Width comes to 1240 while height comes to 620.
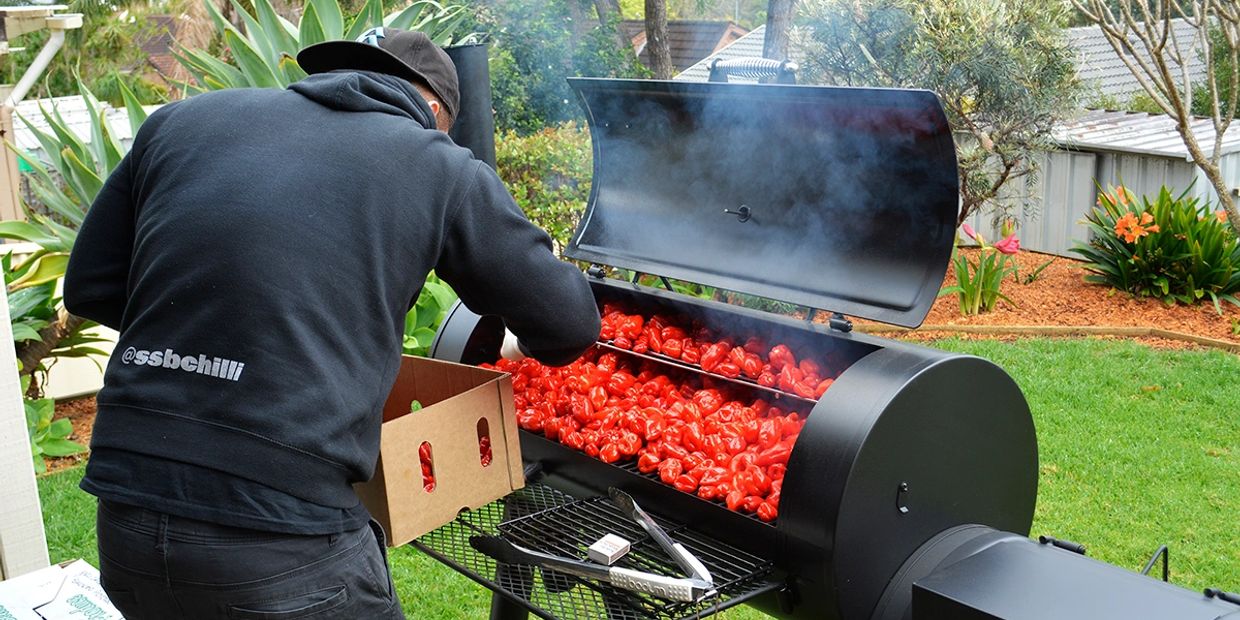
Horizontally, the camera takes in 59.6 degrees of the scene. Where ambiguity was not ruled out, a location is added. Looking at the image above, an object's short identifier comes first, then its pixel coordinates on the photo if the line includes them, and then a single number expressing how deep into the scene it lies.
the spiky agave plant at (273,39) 5.15
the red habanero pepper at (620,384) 2.85
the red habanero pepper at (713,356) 2.68
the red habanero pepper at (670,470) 2.41
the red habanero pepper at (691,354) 2.78
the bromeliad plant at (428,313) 5.44
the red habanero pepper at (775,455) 2.36
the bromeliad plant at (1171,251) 6.48
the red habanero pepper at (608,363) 2.91
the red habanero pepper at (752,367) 2.65
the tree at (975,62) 6.96
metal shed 7.78
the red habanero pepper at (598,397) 2.73
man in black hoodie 1.75
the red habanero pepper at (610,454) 2.53
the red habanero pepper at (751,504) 2.25
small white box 2.10
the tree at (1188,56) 6.53
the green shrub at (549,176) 6.53
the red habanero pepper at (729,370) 2.67
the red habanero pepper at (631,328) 2.91
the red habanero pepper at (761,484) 2.29
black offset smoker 2.03
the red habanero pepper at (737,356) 2.68
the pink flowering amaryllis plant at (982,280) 6.60
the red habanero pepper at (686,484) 2.36
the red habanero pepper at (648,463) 2.48
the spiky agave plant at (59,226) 4.95
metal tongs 1.96
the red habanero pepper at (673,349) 2.82
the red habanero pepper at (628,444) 2.53
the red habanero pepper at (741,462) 2.35
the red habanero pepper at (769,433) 2.44
